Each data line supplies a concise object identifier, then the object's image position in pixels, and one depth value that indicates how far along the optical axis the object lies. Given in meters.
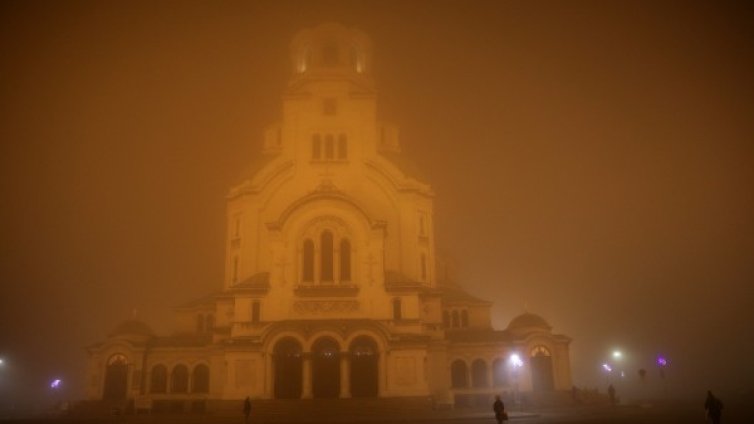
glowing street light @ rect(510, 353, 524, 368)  41.94
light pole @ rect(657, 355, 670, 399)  38.12
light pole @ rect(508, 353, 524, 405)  41.79
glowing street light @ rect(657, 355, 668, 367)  38.12
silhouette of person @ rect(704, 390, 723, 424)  21.30
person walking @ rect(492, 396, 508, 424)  22.41
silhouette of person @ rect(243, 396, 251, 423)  29.11
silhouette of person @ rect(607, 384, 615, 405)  38.94
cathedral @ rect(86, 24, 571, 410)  36.56
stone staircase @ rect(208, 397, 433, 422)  33.69
